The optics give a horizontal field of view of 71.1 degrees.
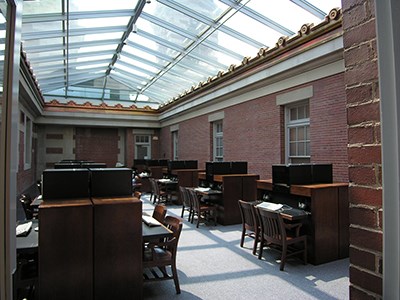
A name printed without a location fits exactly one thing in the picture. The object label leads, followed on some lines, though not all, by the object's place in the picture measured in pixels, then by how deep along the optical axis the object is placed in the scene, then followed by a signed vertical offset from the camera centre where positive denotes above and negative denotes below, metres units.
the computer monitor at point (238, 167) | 6.89 -0.26
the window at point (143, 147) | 15.30 +0.59
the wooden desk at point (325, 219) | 4.11 -0.96
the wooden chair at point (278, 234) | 3.85 -1.12
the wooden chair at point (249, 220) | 4.42 -1.04
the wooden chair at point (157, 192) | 8.74 -1.09
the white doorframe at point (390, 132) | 0.75 +0.06
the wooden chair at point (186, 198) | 6.58 -0.99
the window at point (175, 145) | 13.77 +0.62
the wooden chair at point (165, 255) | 3.09 -1.13
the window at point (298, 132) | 6.35 +0.56
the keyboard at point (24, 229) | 3.02 -0.80
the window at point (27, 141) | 9.36 +0.66
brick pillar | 0.87 +0.01
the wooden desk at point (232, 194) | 6.38 -0.87
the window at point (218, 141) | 9.79 +0.58
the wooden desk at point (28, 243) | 2.59 -0.83
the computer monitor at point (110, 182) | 3.14 -0.28
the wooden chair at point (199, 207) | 6.11 -1.12
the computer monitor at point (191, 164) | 9.65 -0.23
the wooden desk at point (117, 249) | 2.73 -0.91
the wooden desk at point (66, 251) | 2.54 -0.86
